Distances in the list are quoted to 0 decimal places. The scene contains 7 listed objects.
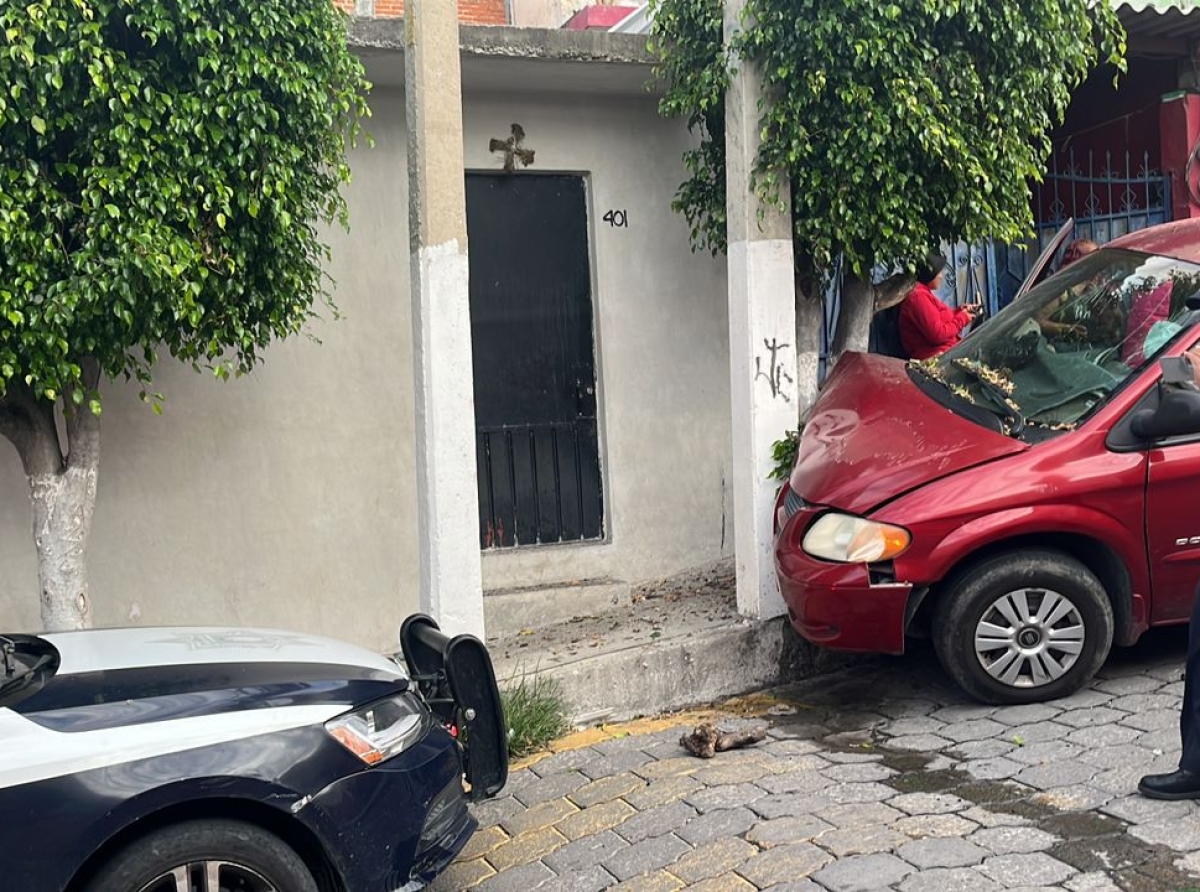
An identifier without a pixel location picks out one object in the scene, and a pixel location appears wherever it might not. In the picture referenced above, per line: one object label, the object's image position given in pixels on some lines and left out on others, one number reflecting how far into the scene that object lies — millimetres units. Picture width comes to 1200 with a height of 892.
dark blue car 3035
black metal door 7098
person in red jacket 7410
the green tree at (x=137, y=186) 4348
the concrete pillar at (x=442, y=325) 5156
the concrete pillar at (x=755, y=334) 6172
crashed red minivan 5016
